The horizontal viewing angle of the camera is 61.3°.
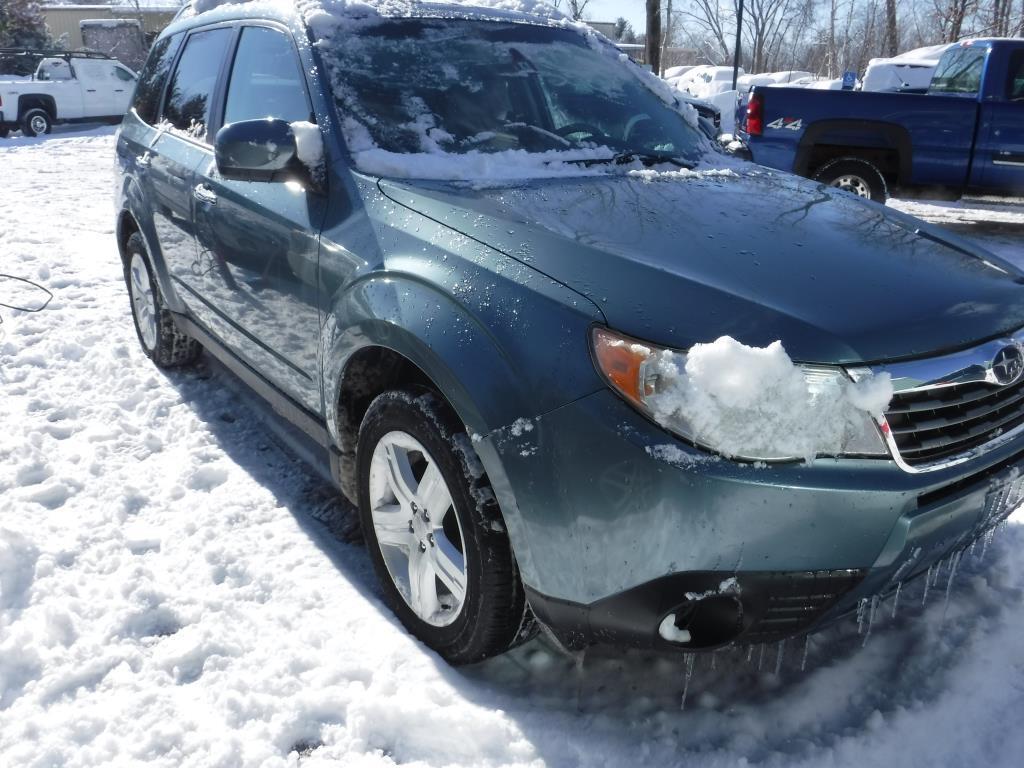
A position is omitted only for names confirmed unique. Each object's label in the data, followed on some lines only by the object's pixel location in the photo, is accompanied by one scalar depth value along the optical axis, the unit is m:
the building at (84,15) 45.59
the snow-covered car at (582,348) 1.74
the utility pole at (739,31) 21.86
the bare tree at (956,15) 23.78
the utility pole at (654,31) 17.25
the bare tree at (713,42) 44.50
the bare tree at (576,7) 26.82
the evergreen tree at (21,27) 32.88
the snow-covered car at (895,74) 15.69
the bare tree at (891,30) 30.98
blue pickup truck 8.19
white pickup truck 16.88
